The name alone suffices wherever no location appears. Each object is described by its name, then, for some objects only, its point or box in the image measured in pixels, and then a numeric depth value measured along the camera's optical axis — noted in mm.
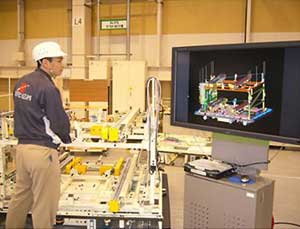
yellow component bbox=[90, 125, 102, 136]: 2748
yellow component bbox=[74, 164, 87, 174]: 3564
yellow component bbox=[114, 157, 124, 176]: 3464
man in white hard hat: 2312
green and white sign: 7379
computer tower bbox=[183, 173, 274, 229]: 2035
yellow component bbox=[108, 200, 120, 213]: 2584
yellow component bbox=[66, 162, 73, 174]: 3575
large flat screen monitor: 1949
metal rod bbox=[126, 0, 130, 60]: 7363
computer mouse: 2133
